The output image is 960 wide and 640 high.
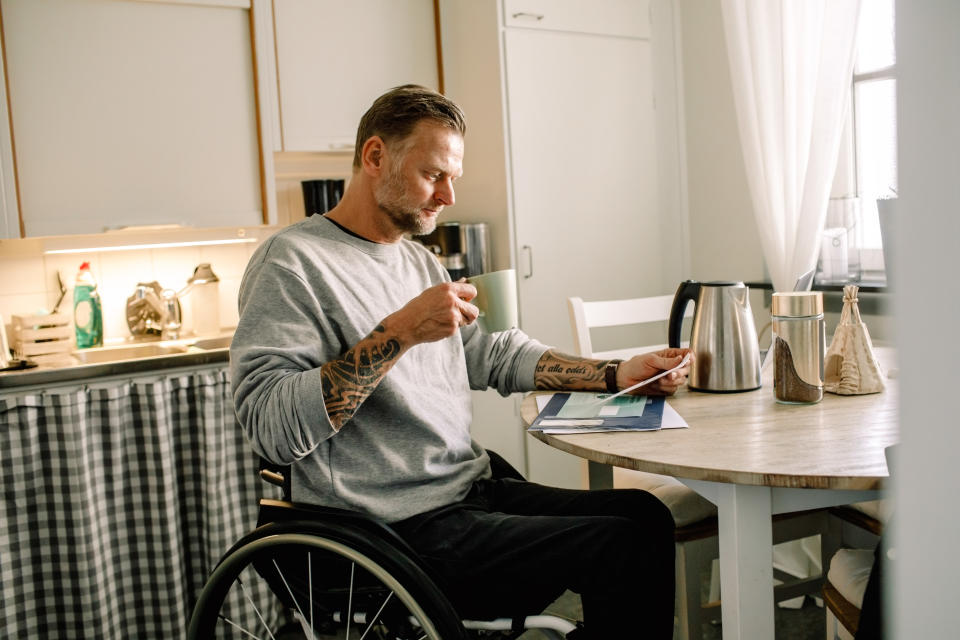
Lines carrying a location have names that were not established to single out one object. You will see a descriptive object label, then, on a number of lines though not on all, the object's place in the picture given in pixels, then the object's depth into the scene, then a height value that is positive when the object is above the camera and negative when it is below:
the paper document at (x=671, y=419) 1.25 -0.29
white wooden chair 1.62 -0.63
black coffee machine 2.84 +0.03
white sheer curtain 2.35 +0.42
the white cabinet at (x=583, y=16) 2.78 +0.88
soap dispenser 2.84 -0.14
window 2.33 +0.25
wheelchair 1.05 -0.48
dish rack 2.37 -0.19
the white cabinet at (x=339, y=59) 2.76 +0.75
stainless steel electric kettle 1.42 -0.18
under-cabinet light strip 2.63 +0.09
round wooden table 1.01 -0.30
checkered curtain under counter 2.05 -0.65
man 1.17 -0.24
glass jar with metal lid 1.31 -0.18
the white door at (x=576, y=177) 2.85 +0.28
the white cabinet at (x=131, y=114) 2.40 +0.52
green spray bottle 2.64 -0.12
